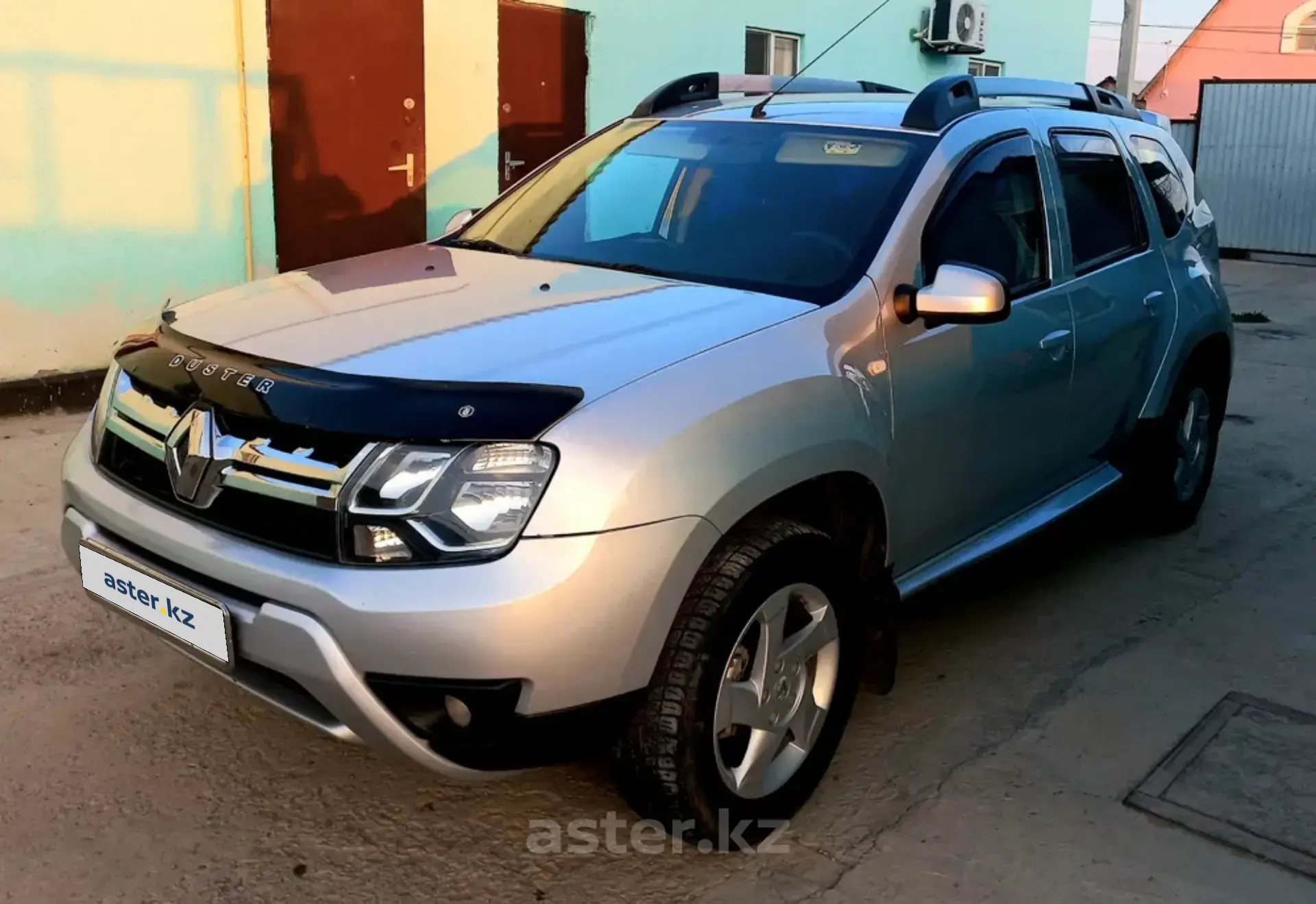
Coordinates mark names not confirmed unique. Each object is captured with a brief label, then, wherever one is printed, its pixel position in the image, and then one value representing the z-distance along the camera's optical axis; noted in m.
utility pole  15.41
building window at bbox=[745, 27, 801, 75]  10.99
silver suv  2.30
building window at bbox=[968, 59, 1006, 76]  14.21
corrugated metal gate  17.19
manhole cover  2.93
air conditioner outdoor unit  12.51
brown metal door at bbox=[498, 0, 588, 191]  8.80
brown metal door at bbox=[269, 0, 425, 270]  7.57
